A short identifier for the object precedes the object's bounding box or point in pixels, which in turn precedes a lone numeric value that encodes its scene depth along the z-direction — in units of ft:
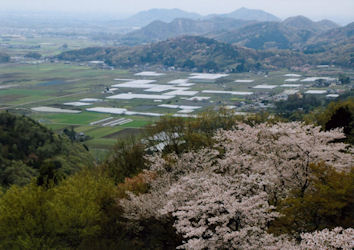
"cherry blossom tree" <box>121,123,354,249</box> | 76.18
